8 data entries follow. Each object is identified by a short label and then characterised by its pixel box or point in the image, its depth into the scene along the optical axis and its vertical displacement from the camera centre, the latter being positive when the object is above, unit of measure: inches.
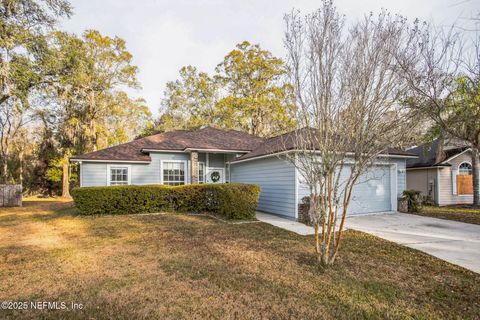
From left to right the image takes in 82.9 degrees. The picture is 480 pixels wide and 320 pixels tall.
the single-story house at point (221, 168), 411.2 +4.3
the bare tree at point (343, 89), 160.2 +49.2
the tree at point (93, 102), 588.4 +185.7
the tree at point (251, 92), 925.2 +274.9
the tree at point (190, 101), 1072.2 +281.6
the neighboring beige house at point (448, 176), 614.5 -15.6
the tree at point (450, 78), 286.0 +112.7
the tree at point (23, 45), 460.8 +221.8
